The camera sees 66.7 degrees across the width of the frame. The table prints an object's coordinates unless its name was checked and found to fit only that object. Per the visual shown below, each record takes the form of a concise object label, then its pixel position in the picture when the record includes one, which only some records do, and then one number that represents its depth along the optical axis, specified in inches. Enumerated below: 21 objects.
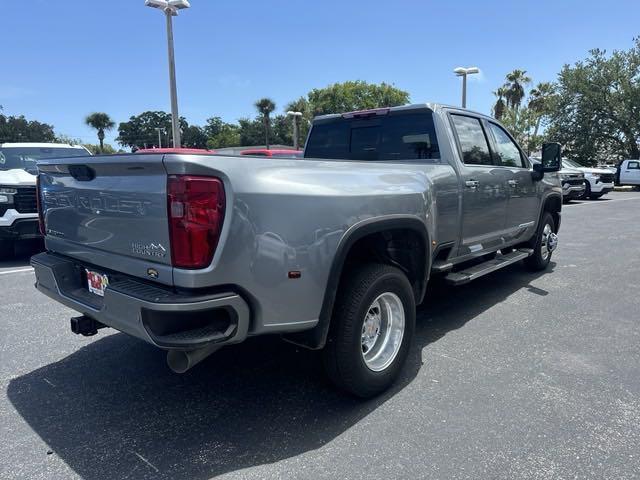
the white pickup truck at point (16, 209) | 282.0
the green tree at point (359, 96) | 2161.7
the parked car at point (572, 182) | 679.7
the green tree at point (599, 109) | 1241.4
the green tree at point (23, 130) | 2515.9
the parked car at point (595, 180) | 765.3
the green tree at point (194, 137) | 4237.2
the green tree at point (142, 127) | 4359.7
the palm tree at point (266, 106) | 2536.9
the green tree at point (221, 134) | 3608.5
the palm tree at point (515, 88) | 2044.8
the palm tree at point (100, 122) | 3122.5
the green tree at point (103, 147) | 2891.2
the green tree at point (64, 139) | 2637.8
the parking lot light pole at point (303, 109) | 2347.4
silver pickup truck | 91.8
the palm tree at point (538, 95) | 2059.3
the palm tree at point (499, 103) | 2028.8
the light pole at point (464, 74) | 844.6
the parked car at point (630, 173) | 1034.1
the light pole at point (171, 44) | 578.9
